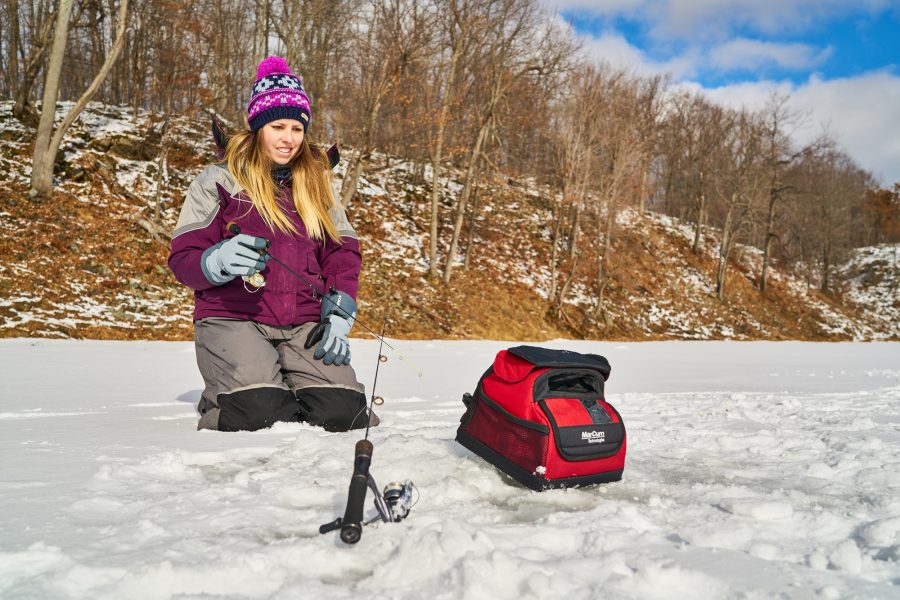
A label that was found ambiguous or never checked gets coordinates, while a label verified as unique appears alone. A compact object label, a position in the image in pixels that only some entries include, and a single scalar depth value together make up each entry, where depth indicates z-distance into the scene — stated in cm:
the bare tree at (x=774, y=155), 2725
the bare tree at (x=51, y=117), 1157
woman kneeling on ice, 298
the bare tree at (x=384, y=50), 1429
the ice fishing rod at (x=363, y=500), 140
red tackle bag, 211
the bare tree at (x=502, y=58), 1631
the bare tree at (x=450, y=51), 1530
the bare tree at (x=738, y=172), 2606
